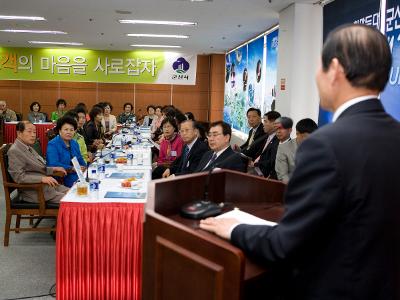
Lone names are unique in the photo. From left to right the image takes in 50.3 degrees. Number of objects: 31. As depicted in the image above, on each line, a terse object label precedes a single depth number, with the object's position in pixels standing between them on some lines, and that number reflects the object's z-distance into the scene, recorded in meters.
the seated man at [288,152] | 4.21
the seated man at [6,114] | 10.24
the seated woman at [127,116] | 10.77
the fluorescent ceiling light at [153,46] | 11.41
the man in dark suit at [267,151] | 4.91
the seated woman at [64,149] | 4.40
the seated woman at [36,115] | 10.43
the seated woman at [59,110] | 10.66
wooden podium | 0.88
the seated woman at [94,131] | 6.87
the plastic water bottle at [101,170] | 3.77
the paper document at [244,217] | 1.09
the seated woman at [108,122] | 8.74
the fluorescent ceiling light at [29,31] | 9.27
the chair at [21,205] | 3.79
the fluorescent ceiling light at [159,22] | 7.73
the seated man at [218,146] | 3.36
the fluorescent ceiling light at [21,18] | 7.63
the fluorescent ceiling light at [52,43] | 11.43
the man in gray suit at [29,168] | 3.82
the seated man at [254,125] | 6.29
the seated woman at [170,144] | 5.84
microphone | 1.11
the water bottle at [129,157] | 4.58
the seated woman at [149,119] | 10.19
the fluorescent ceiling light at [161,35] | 9.39
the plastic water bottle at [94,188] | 2.94
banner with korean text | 12.79
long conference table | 2.77
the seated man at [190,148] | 4.57
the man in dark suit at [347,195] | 0.84
